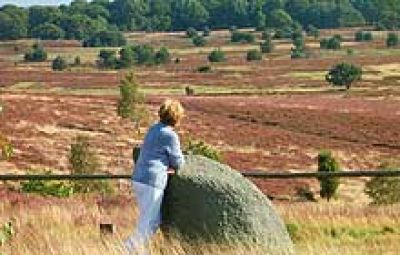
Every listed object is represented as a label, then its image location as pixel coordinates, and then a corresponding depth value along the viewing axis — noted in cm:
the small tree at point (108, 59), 18288
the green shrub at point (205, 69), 16250
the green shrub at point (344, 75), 13612
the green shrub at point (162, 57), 19000
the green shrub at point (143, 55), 19012
